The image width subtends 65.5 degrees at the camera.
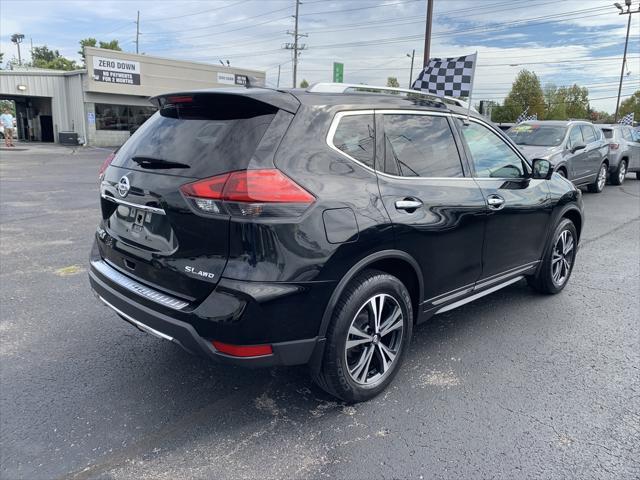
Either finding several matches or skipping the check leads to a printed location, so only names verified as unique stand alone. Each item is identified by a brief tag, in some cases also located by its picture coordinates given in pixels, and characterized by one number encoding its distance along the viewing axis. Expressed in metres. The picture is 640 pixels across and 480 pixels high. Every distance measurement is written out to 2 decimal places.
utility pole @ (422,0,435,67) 16.53
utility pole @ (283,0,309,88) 52.14
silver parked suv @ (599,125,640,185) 13.45
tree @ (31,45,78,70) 77.50
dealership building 27.48
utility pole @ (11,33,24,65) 83.19
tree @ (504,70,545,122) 70.31
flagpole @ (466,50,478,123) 6.20
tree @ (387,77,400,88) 72.38
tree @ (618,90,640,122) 79.50
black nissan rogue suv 2.46
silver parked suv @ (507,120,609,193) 10.12
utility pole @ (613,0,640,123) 39.25
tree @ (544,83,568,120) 71.38
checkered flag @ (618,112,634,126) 27.01
